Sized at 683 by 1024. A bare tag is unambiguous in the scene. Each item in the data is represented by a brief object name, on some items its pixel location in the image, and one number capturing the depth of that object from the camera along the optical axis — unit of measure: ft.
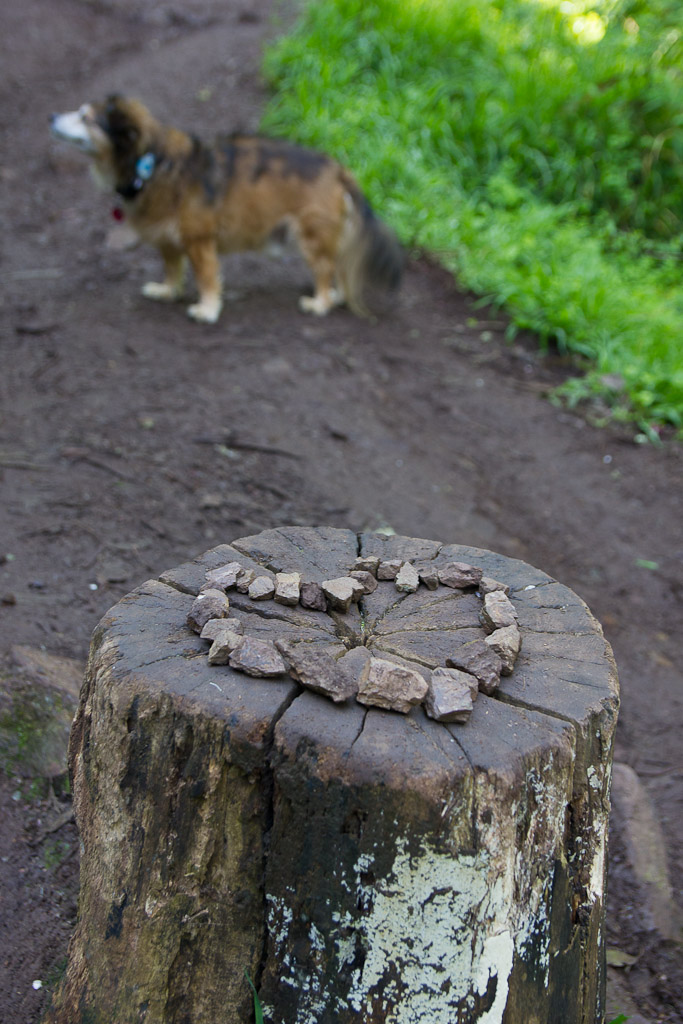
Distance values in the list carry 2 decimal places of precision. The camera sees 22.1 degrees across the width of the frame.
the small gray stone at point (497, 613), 6.11
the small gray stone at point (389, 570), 6.33
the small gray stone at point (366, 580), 6.26
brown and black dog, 9.99
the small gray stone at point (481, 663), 5.68
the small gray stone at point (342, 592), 6.15
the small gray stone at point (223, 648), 5.64
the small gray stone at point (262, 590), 6.17
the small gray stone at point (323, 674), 5.34
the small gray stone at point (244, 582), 6.20
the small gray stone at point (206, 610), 6.04
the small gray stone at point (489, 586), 6.26
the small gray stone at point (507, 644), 5.87
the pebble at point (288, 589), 6.16
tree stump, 5.16
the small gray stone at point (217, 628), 5.90
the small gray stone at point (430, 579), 6.30
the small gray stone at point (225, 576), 6.19
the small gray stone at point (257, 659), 5.51
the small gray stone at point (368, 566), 6.32
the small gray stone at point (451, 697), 5.31
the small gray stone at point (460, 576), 6.29
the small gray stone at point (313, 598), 6.17
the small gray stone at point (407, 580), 6.27
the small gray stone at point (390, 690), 5.34
